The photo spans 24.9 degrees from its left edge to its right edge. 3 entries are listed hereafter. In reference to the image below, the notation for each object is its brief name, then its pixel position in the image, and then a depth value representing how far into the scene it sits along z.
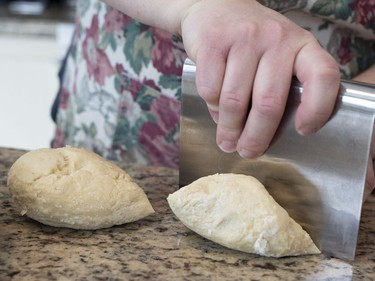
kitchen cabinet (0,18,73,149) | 2.14
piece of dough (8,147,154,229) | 0.59
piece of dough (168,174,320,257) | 0.56
